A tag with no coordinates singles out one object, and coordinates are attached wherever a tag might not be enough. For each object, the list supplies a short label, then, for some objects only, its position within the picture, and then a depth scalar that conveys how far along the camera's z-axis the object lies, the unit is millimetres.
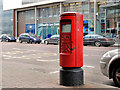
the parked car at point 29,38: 34312
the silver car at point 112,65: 5816
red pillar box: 5621
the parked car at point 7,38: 41188
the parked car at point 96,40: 24297
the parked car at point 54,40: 29859
